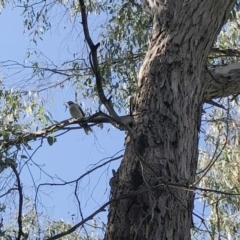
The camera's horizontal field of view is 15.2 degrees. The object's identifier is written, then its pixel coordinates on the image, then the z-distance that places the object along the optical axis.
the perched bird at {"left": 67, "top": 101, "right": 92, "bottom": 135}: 10.67
